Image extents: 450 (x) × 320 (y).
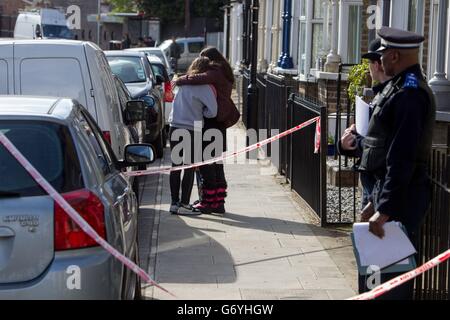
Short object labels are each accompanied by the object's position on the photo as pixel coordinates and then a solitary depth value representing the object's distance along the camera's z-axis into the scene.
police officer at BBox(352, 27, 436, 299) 5.89
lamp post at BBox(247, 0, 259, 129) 17.72
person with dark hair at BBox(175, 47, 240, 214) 11.20
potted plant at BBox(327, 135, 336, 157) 14.52
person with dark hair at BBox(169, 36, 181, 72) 46.47
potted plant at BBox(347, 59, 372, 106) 13.05
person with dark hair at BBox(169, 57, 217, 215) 11.23
